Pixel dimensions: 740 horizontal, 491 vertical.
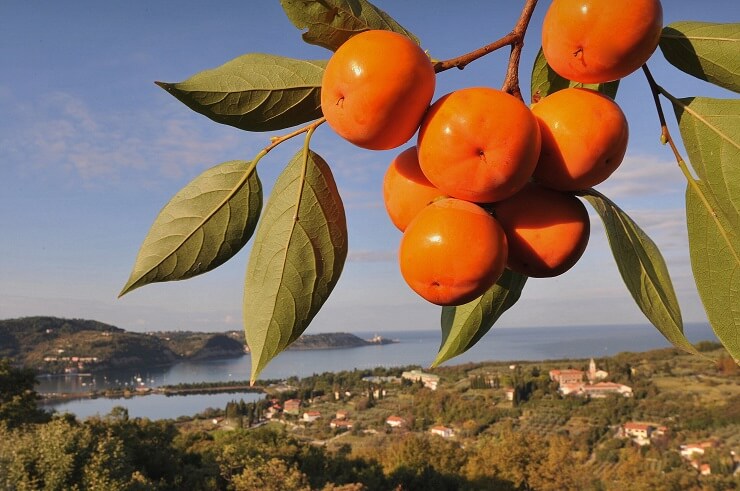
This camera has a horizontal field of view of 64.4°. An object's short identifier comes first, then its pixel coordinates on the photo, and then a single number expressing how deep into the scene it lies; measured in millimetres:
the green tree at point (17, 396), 20797
